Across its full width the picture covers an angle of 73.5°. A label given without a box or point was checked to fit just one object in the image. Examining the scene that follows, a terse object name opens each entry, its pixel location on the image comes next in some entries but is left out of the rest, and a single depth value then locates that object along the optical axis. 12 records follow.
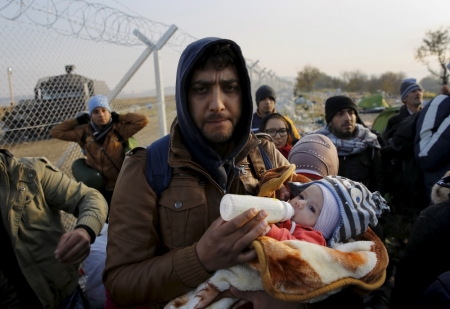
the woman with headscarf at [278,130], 3.85
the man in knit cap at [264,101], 5.12
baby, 1.46
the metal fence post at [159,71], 4.28
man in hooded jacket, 1.21
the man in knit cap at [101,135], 3.70
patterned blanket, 1.10
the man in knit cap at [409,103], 4.96
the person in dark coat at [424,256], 1.58
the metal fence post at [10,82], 2.75
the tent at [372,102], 20.72
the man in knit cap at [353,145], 3.45
